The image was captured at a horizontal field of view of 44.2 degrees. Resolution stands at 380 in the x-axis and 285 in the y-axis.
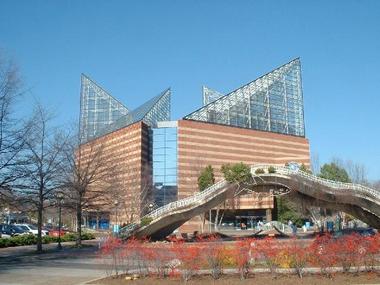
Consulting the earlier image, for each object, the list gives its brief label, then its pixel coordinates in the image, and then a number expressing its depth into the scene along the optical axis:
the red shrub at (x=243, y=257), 15.48
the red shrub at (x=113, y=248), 17.52
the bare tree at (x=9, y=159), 24.03
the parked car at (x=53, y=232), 57.07
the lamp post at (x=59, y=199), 35.31
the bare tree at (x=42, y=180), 28.61
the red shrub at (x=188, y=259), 15.30
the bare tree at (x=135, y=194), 66.75
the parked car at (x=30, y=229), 59.19
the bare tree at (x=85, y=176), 36.25
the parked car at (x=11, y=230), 57.10
